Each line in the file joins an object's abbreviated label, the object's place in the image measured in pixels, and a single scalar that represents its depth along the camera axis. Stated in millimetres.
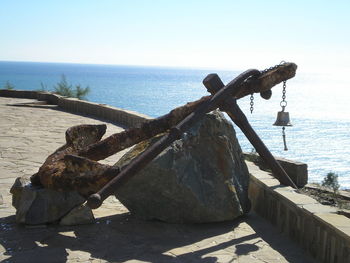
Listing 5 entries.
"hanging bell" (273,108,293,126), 5723
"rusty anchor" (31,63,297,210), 3979
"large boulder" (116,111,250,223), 4742
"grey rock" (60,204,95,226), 4785
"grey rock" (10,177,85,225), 4656
